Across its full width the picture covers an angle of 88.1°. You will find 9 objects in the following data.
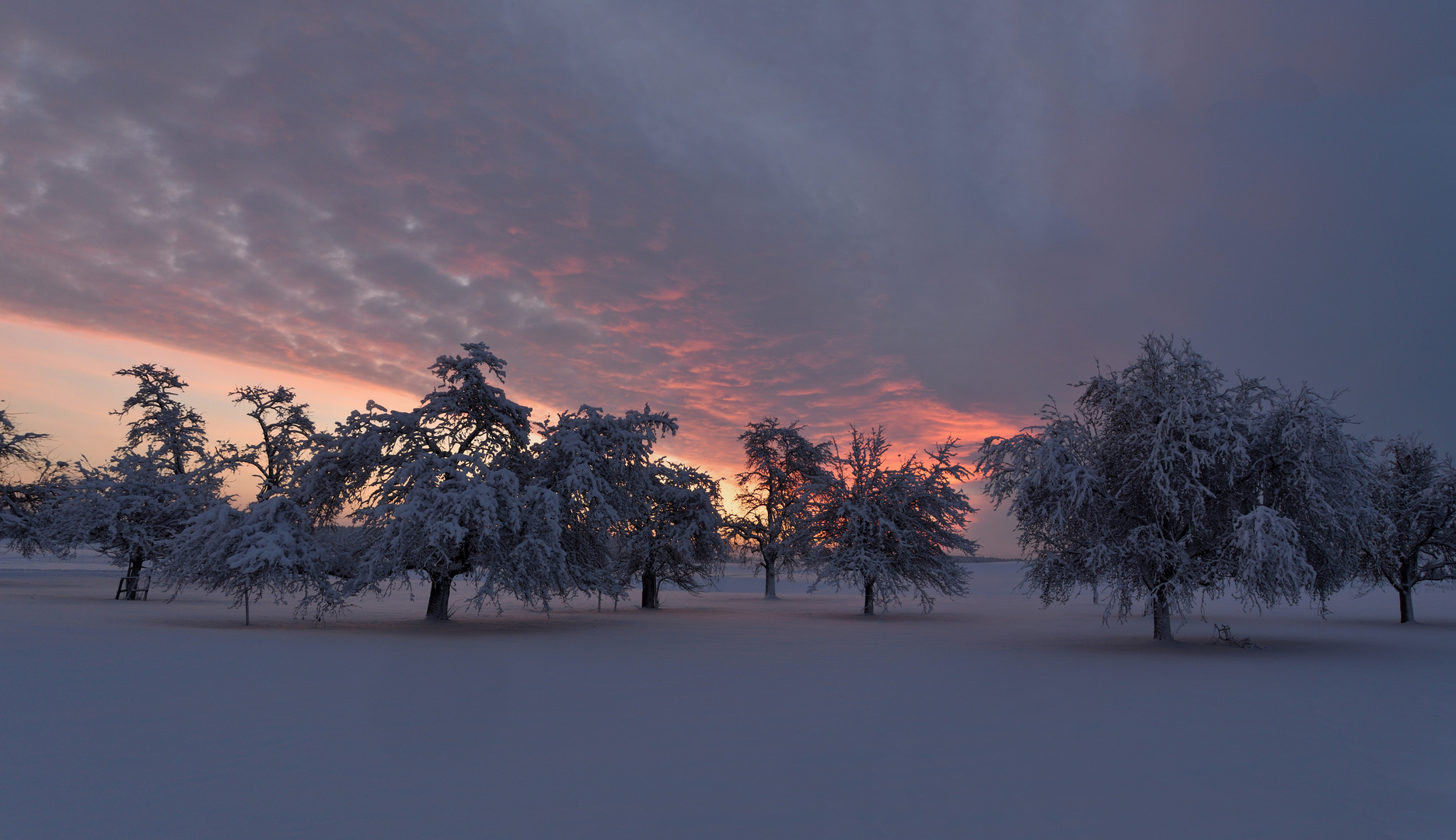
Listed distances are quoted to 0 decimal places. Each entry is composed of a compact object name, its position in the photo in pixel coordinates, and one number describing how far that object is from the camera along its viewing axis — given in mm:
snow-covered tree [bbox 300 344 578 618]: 24266
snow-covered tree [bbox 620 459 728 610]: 39656
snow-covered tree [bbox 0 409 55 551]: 44344
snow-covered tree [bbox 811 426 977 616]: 34469
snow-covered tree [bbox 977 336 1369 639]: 20938
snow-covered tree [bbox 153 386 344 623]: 23891
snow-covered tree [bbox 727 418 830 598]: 54219
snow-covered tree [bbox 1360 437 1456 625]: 31891
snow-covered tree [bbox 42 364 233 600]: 37312
